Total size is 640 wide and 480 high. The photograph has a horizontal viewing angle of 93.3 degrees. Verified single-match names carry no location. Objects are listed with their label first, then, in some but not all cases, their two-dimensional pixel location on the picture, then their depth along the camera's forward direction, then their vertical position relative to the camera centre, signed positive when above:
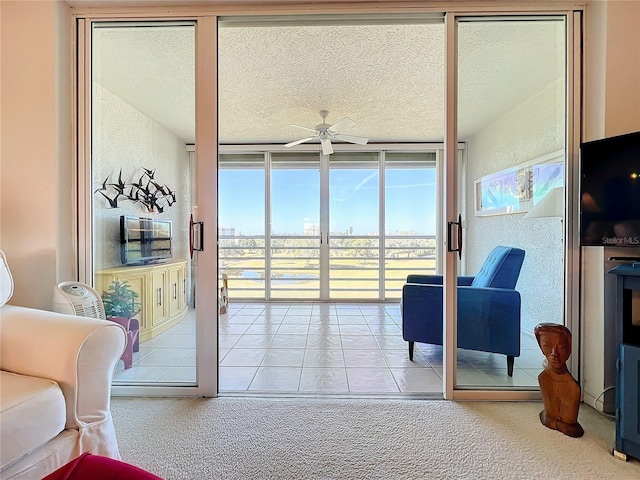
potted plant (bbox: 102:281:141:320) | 2.20 -0.50
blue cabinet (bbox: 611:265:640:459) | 1.32 -0.58
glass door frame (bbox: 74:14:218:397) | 1.88 +0.41
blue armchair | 2.19 -0.57
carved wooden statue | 1.54 -0.77
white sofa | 0.96 -0.54
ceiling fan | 3.49 +1.24
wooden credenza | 2.46 -0.48
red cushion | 0.67 -0.53
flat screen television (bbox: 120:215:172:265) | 2.63 -0.03
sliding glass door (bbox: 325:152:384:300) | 4.92 +0.15
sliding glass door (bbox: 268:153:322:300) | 4.95 +0.15
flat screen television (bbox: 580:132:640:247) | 1.52 +0.24
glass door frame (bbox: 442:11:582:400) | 1.85 +0.24
